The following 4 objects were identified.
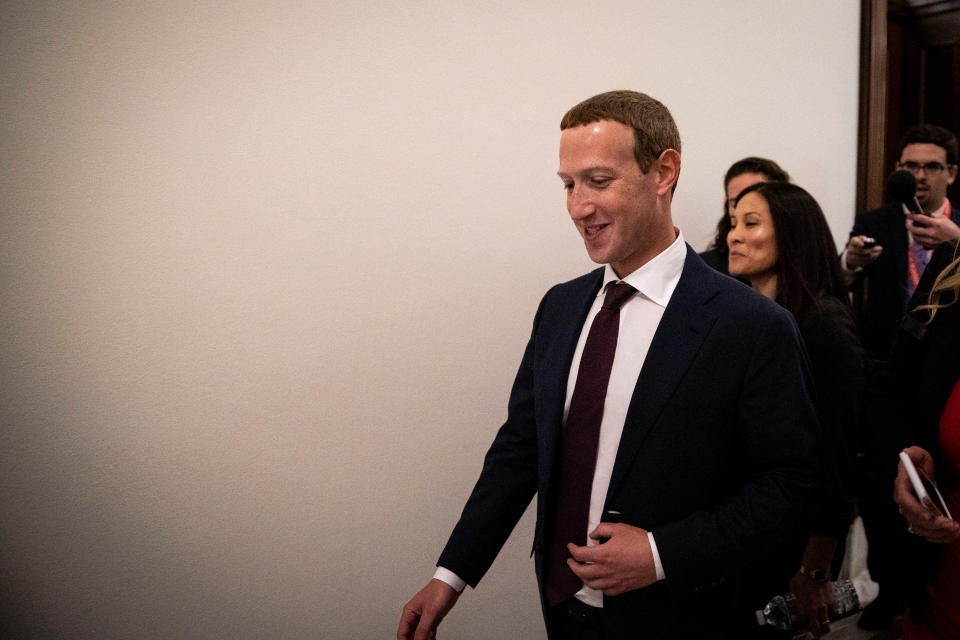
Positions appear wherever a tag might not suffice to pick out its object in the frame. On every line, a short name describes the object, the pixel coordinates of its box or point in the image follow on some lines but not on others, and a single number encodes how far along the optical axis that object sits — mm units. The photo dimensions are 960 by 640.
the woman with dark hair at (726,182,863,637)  1543
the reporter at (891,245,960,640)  1269
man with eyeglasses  2592
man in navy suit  1081
